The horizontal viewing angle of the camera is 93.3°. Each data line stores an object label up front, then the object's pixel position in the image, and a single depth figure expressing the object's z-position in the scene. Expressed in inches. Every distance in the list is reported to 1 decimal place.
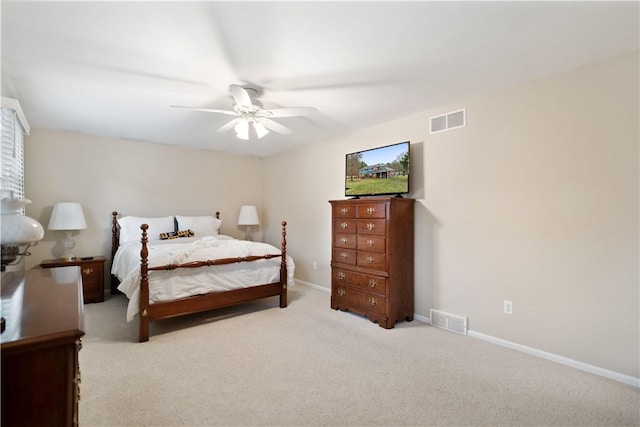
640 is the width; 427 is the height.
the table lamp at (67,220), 155.4
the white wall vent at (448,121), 122.8
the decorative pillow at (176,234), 179.3
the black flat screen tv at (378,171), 137.9
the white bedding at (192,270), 116.0
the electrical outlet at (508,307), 108.4
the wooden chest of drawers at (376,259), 127.4
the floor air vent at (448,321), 120.6
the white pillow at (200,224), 192.4
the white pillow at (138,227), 170.7
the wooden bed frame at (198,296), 111.5
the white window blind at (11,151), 116.5
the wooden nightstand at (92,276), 157.7
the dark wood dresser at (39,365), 31.4
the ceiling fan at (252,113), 100.4
